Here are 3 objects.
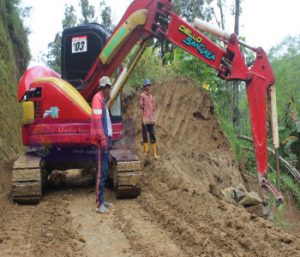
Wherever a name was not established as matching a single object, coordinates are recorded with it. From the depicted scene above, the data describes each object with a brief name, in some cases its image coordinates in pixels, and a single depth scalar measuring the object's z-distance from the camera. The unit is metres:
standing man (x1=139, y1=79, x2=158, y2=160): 5.89
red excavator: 3.84
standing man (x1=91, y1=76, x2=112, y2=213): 4.15
